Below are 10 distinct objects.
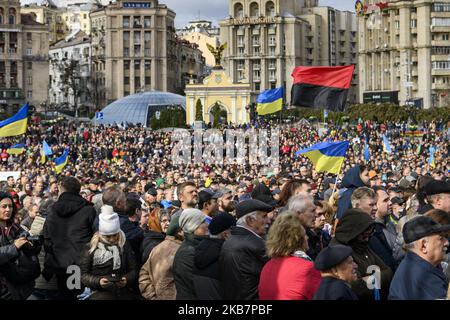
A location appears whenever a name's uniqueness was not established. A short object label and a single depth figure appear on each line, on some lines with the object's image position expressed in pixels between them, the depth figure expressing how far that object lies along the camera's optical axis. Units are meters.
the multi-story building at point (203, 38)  157.00
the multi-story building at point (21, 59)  105.81
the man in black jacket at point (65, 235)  10.25
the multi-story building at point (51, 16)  148.88
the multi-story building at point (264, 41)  113.19
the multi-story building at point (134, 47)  114.44
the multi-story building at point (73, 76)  119.56
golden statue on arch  90.26
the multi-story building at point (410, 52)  92.25
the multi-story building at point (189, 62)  129.12
